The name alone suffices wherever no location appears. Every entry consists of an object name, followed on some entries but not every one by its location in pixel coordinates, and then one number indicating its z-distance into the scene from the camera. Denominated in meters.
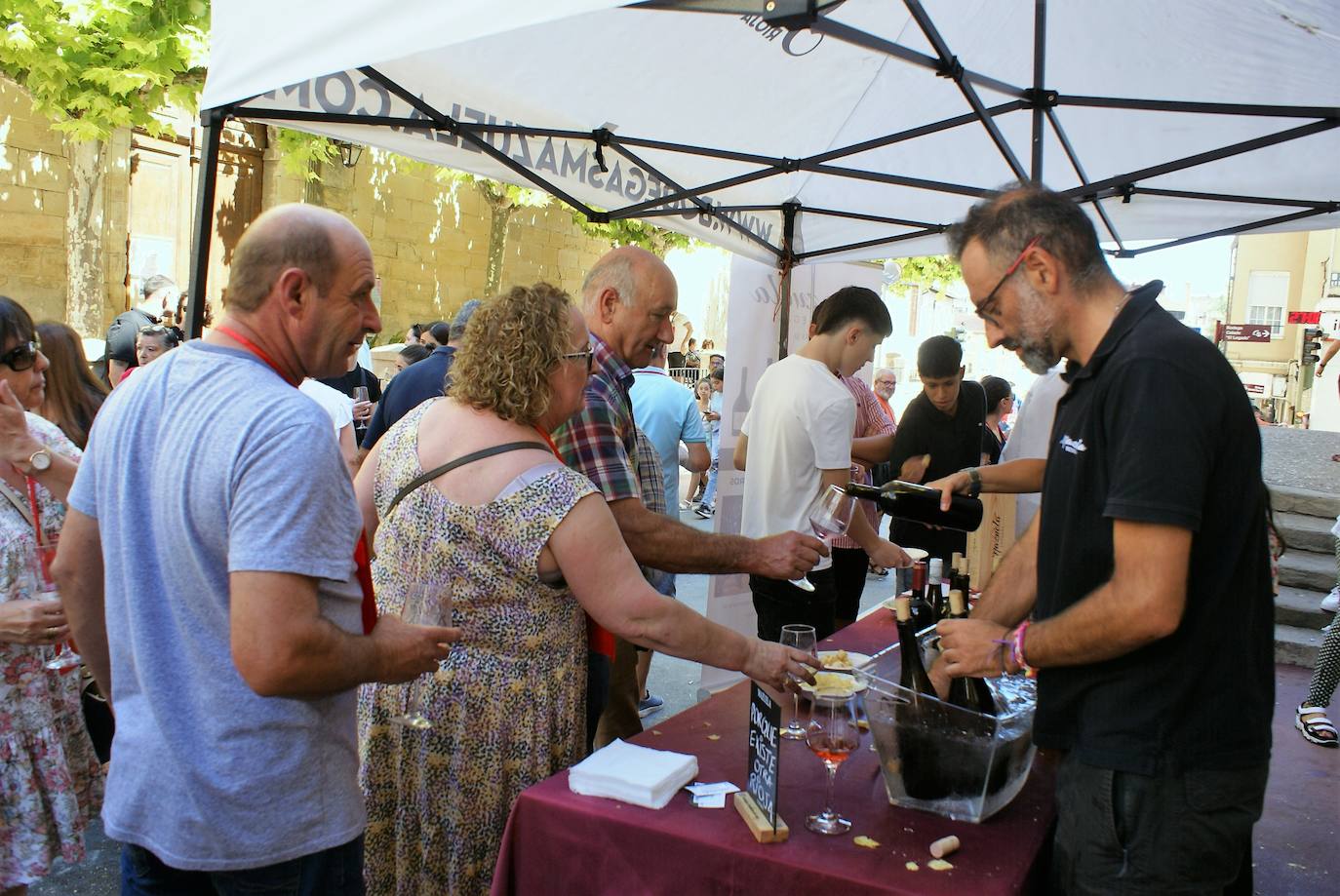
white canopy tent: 3.50
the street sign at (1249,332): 33.85
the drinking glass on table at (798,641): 2.30
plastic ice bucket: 1.85
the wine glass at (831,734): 1.85
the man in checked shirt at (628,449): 2.58
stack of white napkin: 1.91
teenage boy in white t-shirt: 3.87
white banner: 5.43
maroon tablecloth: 1.71
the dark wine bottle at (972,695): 2.12
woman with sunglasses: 2.52
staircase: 5.76
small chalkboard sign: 1.77
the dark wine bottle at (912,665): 2.18
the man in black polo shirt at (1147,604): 1.52
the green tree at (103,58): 8.37
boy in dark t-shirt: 5.20
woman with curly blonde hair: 2.03
